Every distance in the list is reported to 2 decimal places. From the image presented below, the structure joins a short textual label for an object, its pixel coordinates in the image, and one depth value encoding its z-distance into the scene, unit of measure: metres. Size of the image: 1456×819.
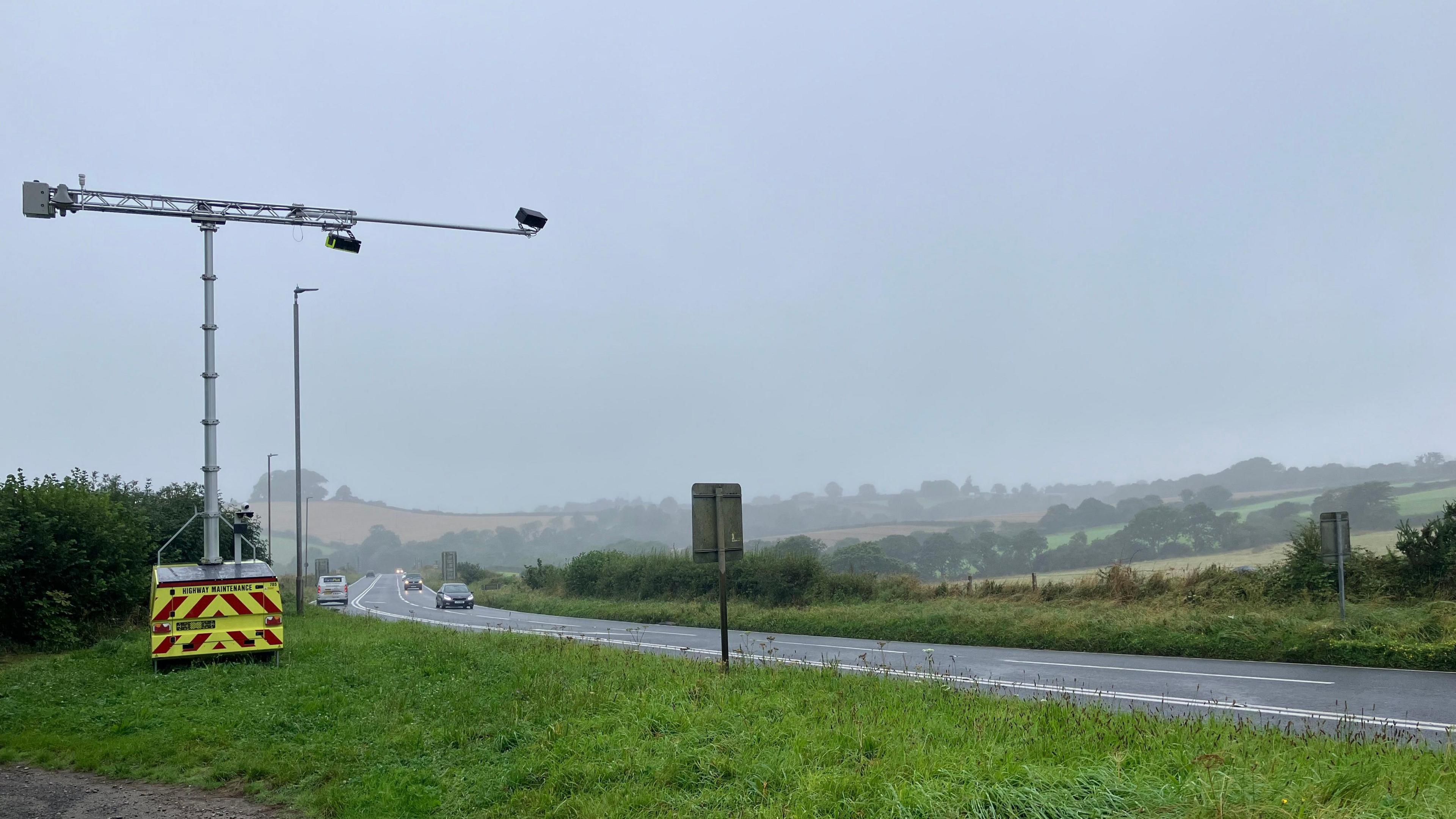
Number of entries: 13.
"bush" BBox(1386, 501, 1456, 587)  19.91
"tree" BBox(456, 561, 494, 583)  82.56
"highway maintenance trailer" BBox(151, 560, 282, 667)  13.62
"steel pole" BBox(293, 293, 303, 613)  30.33
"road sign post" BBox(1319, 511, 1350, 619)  18.11
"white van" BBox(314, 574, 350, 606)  54.28
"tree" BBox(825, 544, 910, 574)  36.81
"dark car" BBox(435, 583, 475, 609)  48.12
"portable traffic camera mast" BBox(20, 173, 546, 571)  16.27
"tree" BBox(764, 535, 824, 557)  37.31
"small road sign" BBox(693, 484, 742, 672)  12.23
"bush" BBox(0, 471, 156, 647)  17.30
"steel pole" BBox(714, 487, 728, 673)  12.09
